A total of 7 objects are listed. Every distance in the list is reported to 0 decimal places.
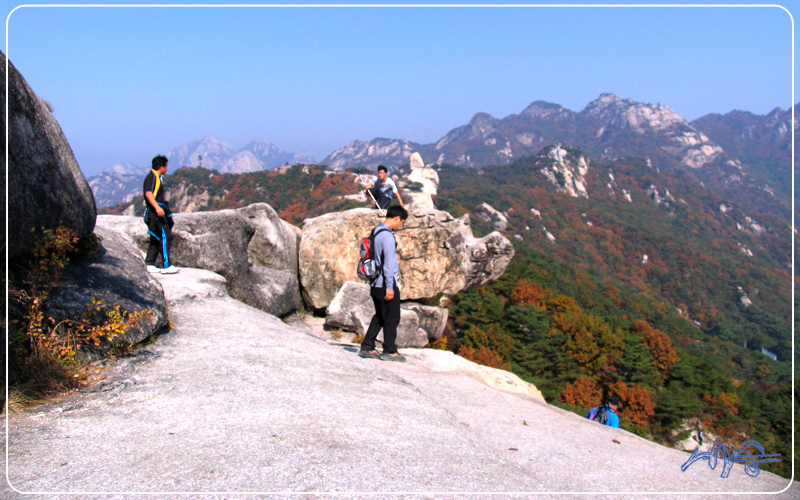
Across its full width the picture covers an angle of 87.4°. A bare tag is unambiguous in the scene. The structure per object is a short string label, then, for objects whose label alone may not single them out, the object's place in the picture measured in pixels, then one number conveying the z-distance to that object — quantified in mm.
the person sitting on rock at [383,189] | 10336
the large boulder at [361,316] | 8953
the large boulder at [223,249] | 8594
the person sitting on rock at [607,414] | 6574
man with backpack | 5660
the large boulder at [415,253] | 11281
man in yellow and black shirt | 7070
